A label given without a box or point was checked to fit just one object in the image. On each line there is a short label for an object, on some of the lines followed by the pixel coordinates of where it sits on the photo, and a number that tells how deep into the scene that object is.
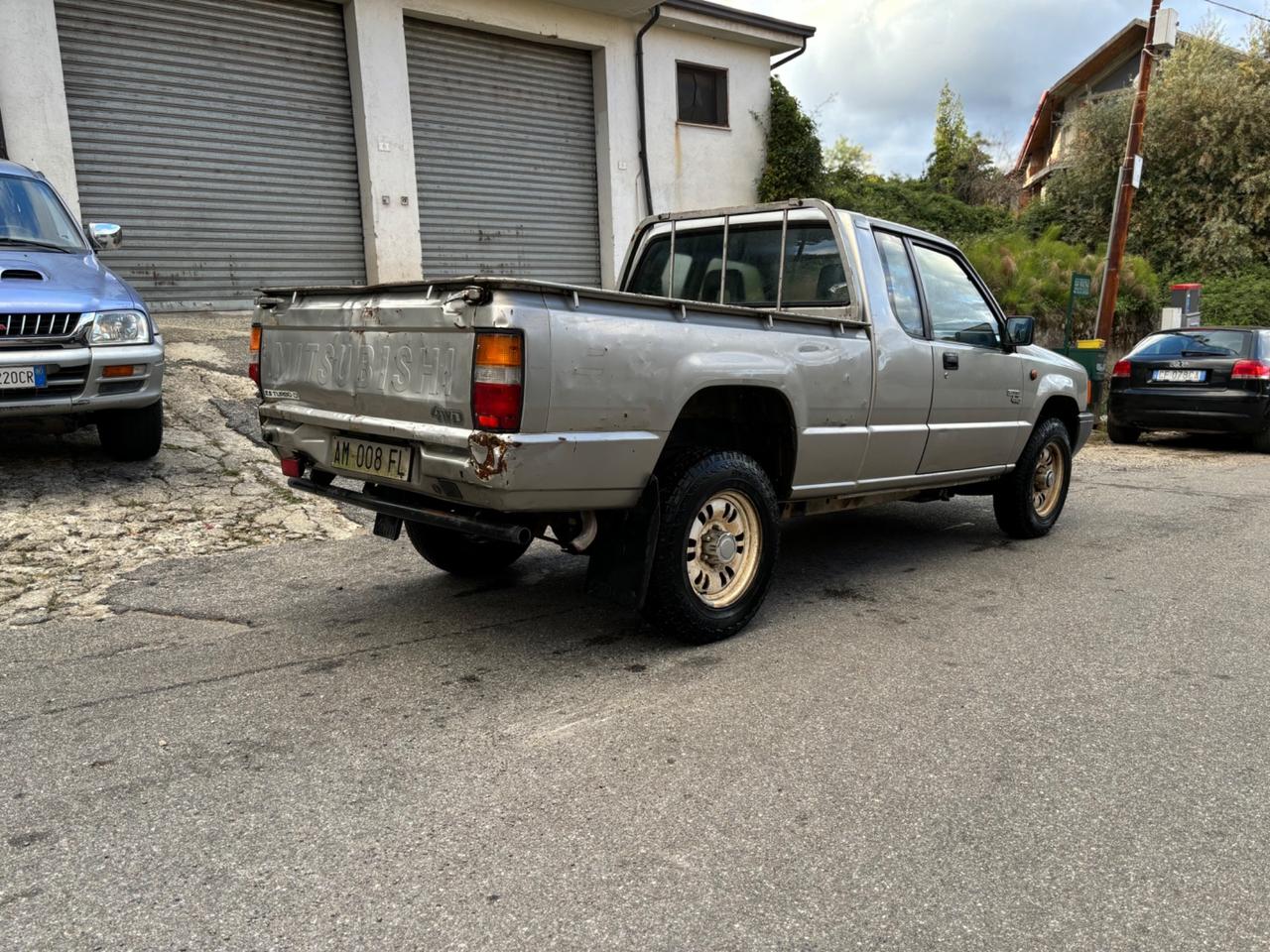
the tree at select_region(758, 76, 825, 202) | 16.27
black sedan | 10.78
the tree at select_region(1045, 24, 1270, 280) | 22.41
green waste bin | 12.65
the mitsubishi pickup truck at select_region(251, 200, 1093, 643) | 3.41
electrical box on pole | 13.23
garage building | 10.51
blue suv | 5.72
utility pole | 13.68
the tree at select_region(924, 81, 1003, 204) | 32.31
